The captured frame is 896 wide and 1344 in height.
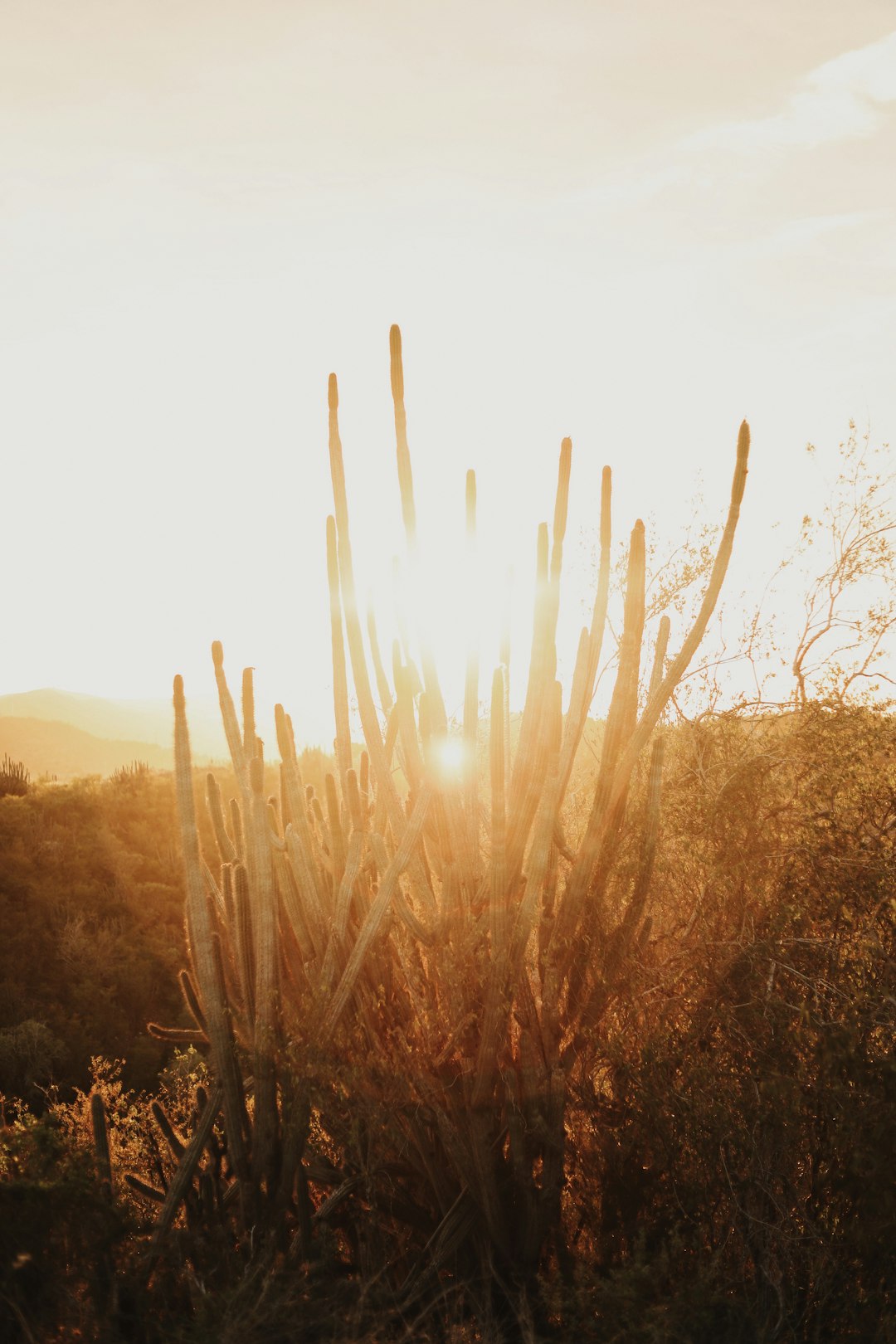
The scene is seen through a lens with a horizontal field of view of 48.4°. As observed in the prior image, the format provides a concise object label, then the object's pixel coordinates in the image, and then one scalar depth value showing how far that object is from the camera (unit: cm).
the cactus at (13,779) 2583
